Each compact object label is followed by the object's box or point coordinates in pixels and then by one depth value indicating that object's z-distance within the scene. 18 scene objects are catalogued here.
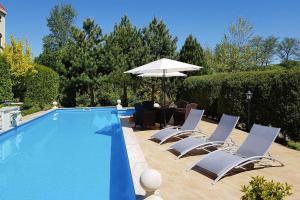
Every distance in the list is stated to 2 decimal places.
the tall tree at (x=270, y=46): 51.94
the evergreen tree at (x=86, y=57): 18.90
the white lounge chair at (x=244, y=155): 4.69
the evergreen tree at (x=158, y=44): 19.16
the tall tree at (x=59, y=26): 39.57
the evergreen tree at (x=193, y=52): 18.46
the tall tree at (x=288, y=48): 56.89
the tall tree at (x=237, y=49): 24.85
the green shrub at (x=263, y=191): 2.67
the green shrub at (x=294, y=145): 6.70
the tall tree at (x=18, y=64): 18.37
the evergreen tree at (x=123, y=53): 19.09
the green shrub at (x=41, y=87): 18.11
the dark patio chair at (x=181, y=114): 9.54
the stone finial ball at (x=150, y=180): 3.57
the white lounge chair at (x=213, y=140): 6.05
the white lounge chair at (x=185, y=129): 7.45
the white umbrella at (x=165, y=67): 9.16
